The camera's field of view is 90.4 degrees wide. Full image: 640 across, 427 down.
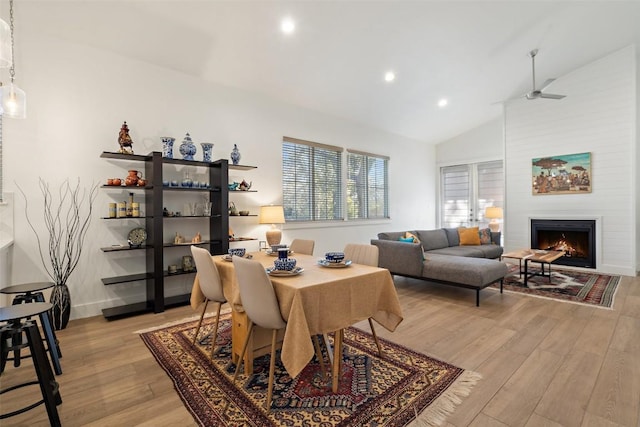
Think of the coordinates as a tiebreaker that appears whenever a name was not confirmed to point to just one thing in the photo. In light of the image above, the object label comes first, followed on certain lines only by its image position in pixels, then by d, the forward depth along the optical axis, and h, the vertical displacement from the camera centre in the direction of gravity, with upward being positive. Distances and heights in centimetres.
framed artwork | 582 +69
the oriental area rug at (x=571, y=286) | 411 -113
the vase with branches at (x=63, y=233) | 329 -19
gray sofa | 396 -72
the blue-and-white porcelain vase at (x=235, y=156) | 449 +82
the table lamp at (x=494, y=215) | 689 -9
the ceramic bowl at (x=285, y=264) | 219 -35
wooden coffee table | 478 -72
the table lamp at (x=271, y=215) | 465 -2
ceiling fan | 499 +190
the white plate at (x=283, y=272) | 214 -40
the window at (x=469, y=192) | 754 +49
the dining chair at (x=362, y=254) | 279 -38
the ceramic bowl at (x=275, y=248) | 309 -34
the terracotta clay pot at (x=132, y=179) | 367 +42
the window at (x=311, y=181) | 549 +60
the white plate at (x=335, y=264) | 240 -39
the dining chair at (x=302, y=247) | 343 -37
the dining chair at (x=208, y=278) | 247 -52
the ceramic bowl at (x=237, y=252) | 282 -34
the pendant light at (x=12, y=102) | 223 +81
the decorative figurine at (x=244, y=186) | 455 +40
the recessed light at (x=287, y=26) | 360 +217
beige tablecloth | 183 -57
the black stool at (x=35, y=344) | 167 -69
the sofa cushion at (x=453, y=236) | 648 -51
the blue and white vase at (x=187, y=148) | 400 +83
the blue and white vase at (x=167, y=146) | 386 +83
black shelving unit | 362 -19
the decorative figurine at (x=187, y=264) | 409 -65
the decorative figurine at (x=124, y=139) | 359 +86
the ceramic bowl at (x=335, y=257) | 244 -34
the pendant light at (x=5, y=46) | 186 +101
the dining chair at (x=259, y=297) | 191 -52
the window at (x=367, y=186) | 656 +58
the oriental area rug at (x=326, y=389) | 184 -117
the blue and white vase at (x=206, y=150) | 419 +85
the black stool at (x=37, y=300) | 222 -71
